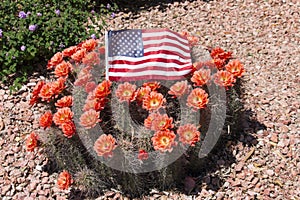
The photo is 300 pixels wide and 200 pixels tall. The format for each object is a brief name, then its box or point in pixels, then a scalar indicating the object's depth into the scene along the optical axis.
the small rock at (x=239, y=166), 3.25
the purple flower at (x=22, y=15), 4.20
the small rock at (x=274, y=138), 3.42
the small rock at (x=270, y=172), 3.22
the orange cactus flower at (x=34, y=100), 3.24
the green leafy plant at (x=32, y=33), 4.06
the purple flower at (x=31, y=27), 4.07
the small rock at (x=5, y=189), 3.30
